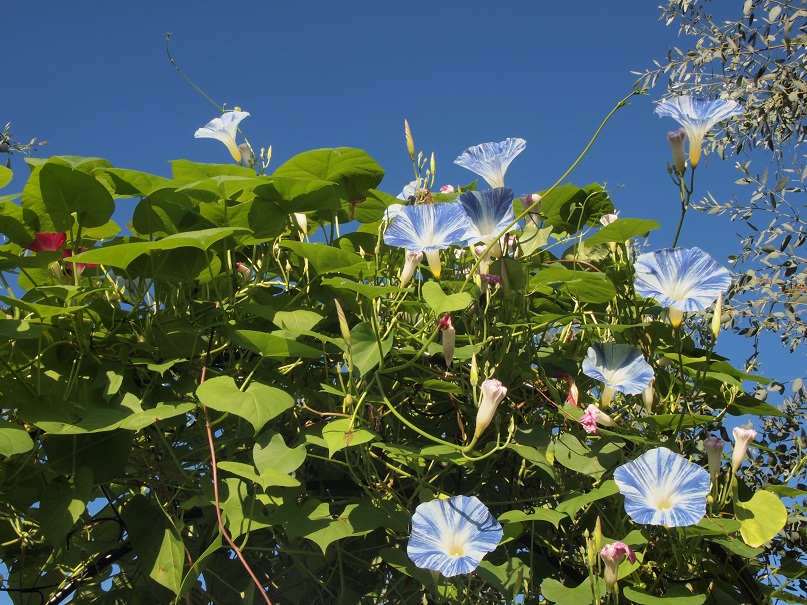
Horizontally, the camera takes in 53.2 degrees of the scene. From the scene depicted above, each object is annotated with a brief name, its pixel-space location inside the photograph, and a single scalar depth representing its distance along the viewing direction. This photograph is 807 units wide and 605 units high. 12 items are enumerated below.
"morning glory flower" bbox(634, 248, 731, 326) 1.15
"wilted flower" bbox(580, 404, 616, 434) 1.17
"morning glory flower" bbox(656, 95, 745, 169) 1.21
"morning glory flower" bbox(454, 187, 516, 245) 1.18
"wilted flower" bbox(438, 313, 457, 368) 1.12
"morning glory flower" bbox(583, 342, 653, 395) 1.19
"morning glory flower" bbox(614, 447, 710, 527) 1.07
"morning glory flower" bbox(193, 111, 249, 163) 1.43
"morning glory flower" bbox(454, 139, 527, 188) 1.25
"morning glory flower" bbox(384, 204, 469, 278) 1.17
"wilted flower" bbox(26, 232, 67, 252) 1.24
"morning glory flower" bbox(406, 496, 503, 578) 1.07
